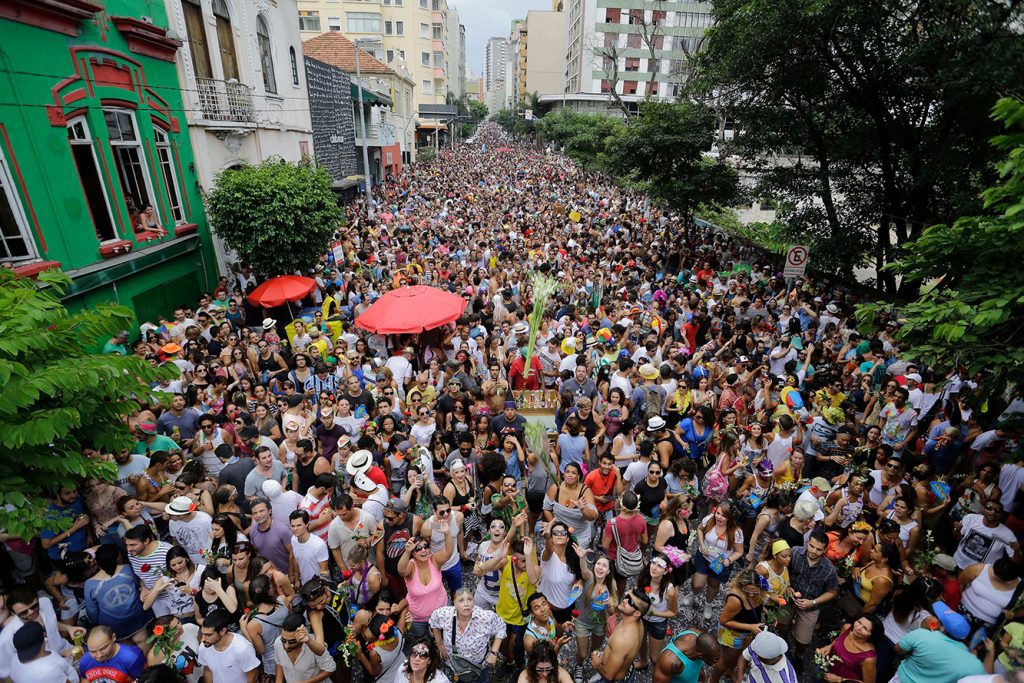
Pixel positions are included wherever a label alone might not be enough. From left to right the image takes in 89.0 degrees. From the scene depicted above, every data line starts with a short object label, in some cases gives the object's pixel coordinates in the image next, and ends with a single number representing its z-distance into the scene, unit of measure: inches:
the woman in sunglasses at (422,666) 131.6
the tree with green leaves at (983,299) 157.2
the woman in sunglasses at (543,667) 134.6
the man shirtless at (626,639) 147.6
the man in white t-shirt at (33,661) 136.6
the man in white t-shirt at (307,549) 172.9
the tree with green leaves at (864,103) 366.6
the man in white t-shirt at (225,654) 139.0
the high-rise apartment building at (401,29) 1918.1
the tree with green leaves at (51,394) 136.2
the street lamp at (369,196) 909.8
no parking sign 410.6
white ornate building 508.7
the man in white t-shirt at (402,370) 313.2
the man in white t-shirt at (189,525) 181.5
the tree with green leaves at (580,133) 1595.7
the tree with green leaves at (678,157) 677.9
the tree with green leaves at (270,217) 437.1
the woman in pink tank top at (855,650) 146.4
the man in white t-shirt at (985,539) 173.9
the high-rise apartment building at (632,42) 2321.6
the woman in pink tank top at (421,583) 165.2
